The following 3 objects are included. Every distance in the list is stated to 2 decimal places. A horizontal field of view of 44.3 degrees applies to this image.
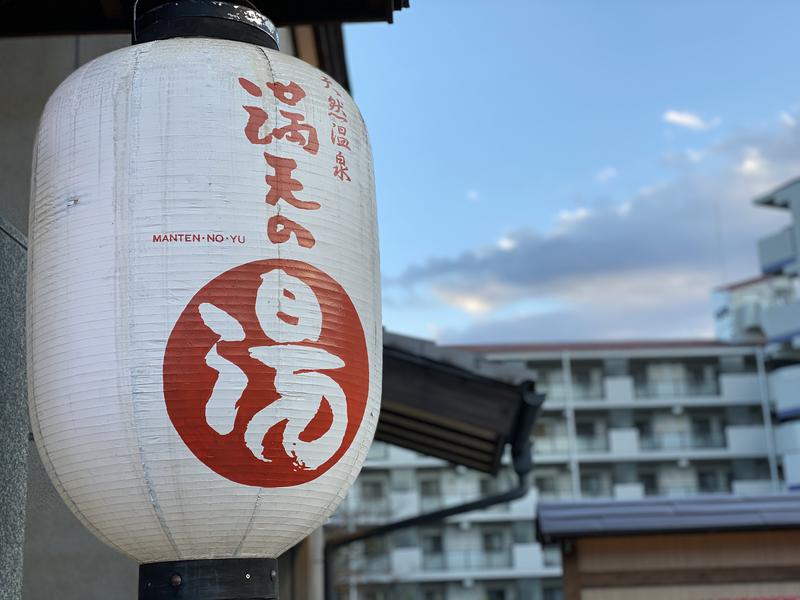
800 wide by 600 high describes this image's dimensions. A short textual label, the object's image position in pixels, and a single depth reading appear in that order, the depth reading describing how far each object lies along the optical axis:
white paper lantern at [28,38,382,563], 2.75
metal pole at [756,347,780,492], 42.66
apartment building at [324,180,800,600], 42.09
